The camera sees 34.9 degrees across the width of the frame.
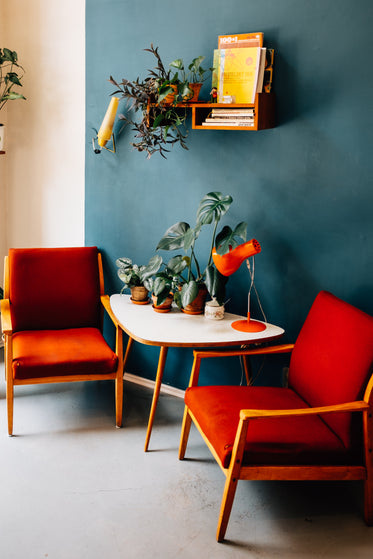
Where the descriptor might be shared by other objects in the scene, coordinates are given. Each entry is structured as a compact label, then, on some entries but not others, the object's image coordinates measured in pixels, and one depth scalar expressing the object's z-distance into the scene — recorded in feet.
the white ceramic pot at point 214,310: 10.16
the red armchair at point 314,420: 7.54
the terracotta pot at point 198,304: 10.44
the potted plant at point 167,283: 10.27
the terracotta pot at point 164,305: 10.48
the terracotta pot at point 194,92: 10.26
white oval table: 9.18
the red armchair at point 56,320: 10.10
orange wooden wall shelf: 9.39
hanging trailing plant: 10.13
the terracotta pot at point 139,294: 11.03
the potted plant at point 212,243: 9.86
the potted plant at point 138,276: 10.69
